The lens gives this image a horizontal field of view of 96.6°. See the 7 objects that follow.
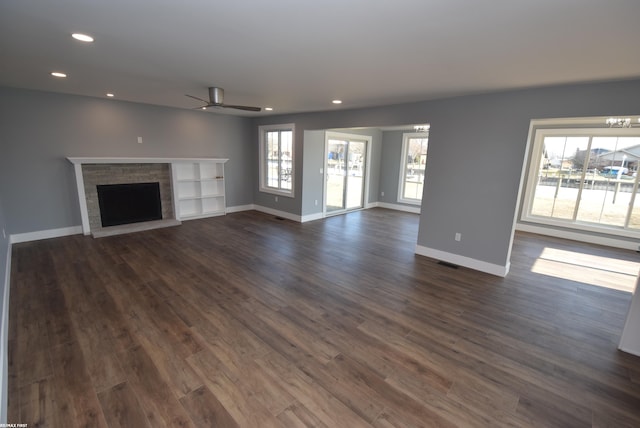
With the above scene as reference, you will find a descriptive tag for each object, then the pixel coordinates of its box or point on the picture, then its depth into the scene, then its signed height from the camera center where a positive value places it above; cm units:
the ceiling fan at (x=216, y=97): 383 +78
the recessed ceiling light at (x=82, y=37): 220 +88
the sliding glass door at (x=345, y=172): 727 -32
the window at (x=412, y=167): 805 -14
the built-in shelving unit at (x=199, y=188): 638 -77
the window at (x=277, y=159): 679 -3
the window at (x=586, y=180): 551 -26
